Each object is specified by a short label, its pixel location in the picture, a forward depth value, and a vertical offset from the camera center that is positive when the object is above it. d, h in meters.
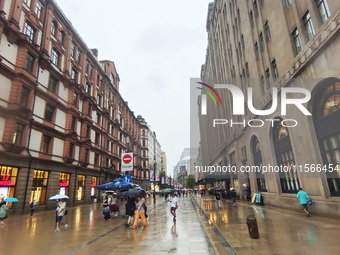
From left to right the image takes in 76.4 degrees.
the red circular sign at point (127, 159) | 18.83 +2.69
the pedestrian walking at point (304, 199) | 13.72 -0.94
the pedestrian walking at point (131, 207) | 13.59 -1.01
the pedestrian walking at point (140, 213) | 12.61 -1.30
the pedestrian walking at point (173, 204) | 14.01 -0.96
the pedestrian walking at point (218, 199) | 20.70 -1.09
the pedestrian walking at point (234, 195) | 21.83 -0.86
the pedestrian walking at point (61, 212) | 12.31 -1.07
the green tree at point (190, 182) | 137.50 +3.90
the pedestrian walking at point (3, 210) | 12.87 -0.86
